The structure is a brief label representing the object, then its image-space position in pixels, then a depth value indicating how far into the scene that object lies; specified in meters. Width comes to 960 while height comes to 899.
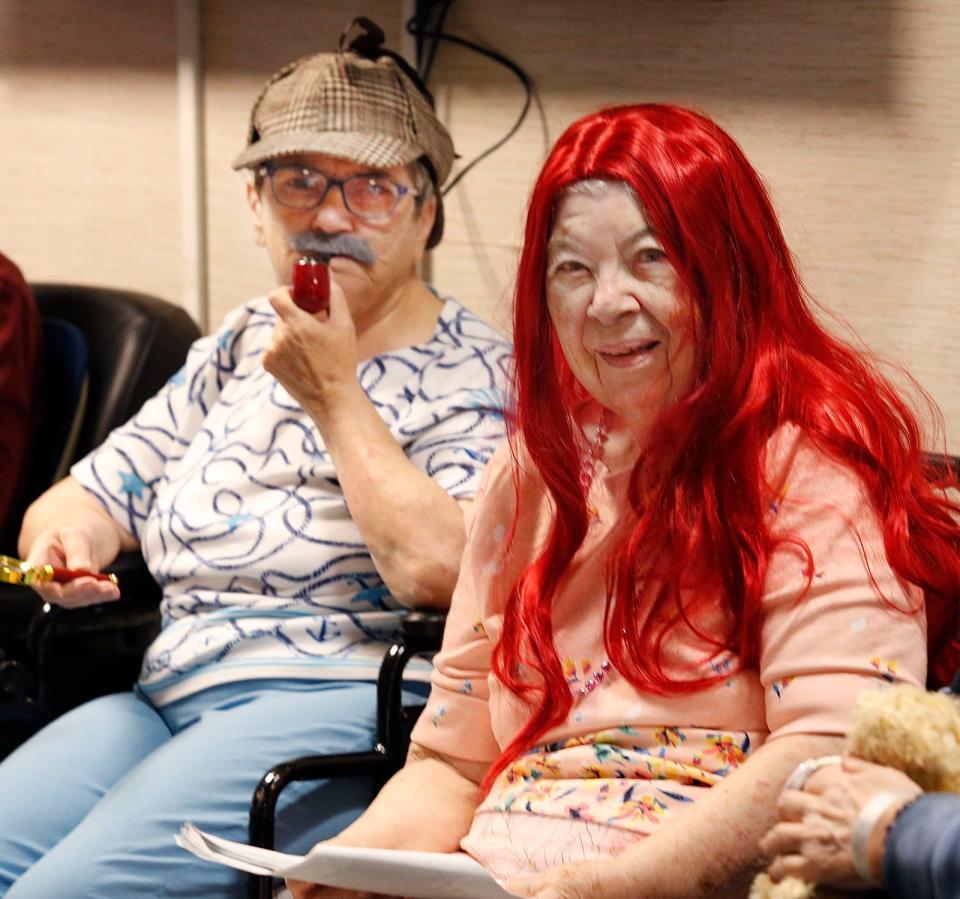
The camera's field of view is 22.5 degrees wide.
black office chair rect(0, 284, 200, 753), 2.33
